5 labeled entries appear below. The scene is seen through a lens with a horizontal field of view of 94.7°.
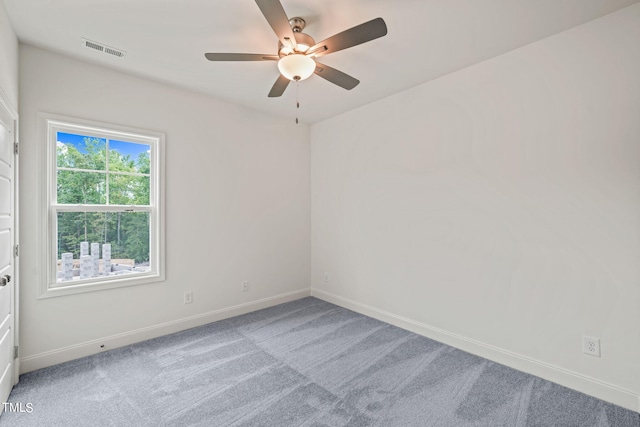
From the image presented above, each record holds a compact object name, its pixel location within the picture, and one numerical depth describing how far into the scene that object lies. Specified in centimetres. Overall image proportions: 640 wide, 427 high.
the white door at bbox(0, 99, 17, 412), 192
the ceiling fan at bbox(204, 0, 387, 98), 164
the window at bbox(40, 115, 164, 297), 257
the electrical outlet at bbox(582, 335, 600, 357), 211
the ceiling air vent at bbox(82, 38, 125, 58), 236
